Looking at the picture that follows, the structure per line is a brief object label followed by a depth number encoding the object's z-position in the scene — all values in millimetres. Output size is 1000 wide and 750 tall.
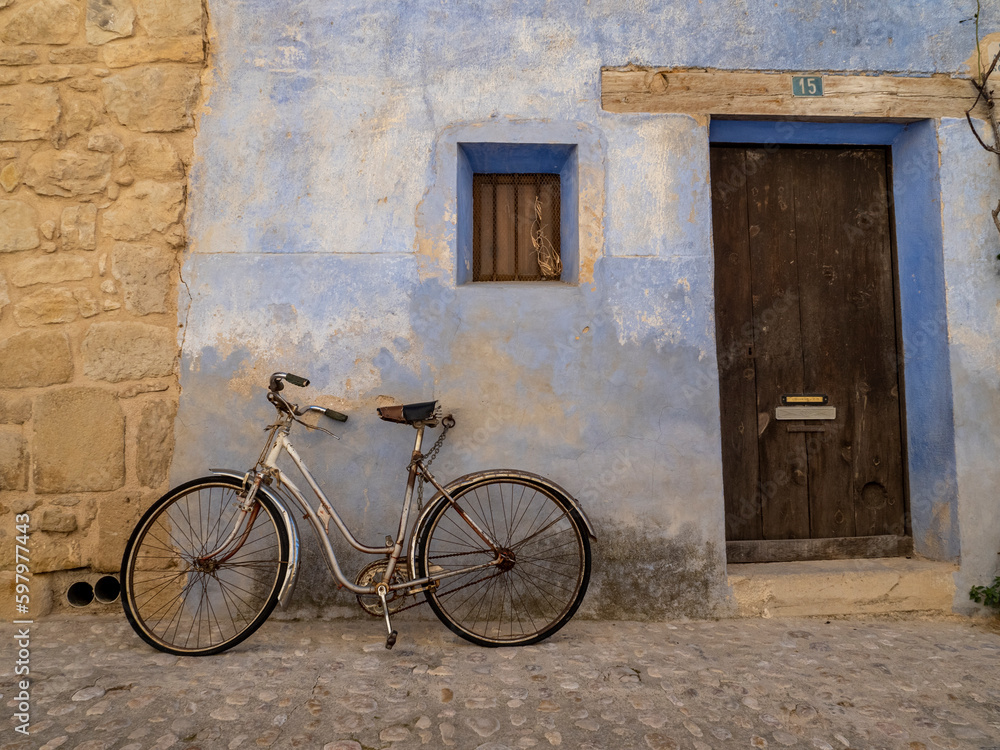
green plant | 3160
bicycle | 2736
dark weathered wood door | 3525
